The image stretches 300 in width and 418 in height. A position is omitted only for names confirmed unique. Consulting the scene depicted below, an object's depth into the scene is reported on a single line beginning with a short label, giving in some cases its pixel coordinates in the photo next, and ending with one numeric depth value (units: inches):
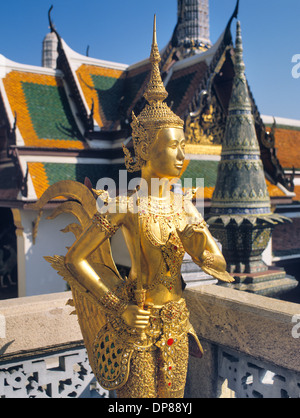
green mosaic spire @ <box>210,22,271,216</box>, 186.9
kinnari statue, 94.1
